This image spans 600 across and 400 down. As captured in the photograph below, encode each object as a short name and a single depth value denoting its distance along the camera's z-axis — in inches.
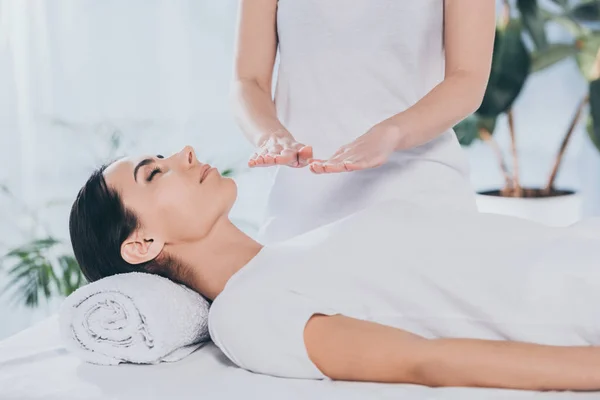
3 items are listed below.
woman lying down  69.3
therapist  83.5
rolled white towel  75.2
